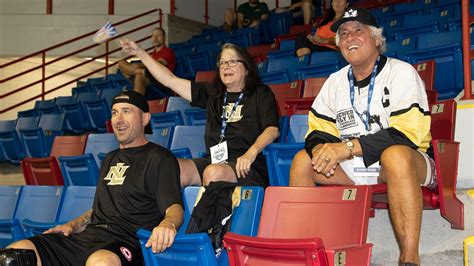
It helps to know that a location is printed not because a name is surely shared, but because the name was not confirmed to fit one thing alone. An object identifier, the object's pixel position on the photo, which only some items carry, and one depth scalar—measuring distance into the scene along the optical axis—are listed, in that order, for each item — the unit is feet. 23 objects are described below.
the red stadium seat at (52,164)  16.81
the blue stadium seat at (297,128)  12.87
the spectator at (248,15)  31.89
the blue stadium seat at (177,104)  18.70
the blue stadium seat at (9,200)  13.53
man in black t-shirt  9.72
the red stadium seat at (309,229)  6.70
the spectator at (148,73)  22.59
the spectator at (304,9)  29.32
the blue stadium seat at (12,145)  22.80
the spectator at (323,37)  19.26
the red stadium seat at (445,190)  8.80
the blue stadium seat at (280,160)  11.14
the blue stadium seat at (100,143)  16.76
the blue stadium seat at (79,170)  15.38
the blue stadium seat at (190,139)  14.90
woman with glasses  11.29
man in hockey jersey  8.09
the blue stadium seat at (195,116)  16.55
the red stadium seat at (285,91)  15.96
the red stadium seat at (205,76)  20.79
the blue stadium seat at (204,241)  7.92
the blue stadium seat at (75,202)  12.05
